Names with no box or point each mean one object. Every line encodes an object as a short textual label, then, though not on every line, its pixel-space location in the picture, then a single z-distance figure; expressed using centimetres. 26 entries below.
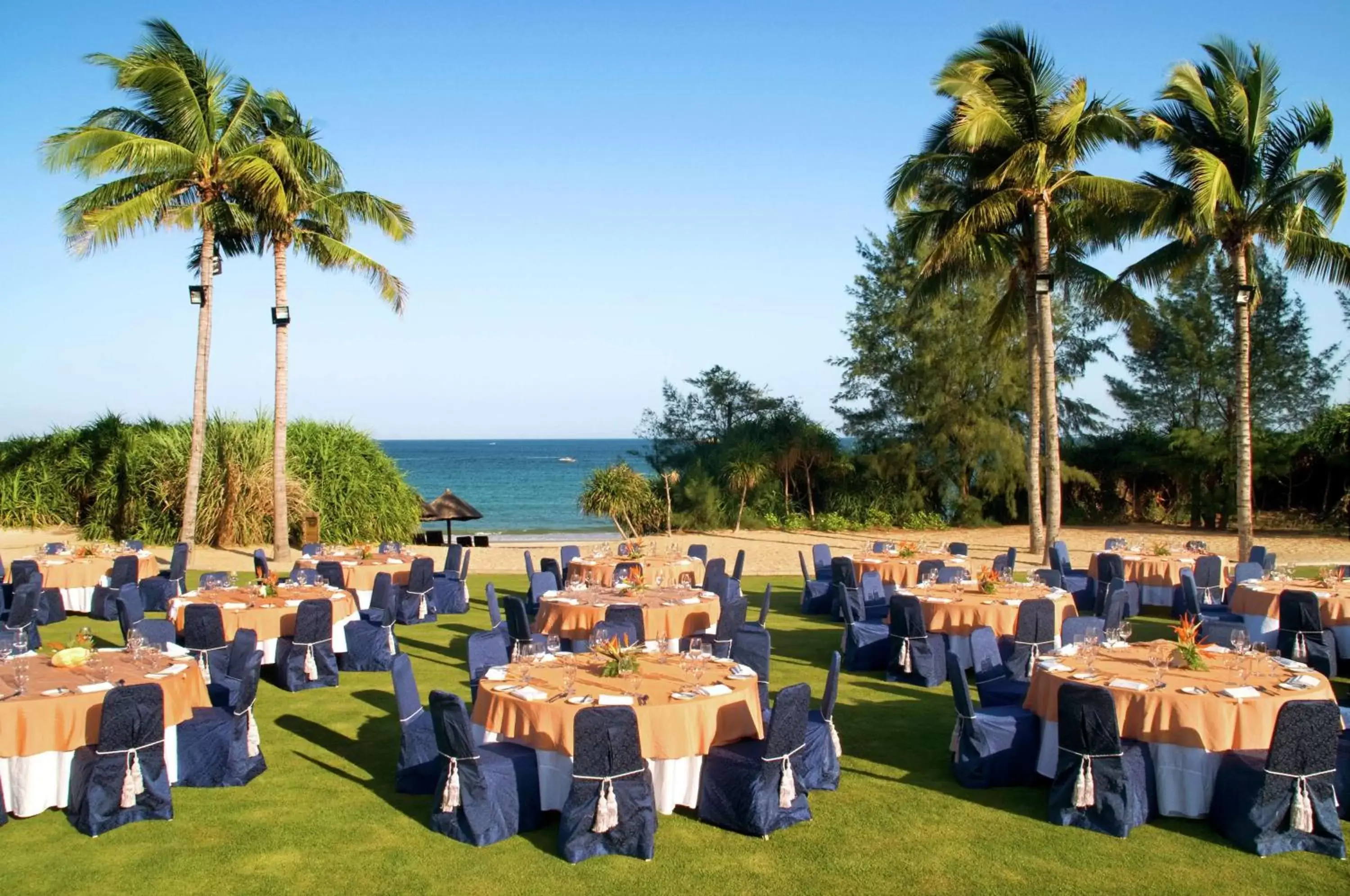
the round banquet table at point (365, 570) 1612
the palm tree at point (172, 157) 1902
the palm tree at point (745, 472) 3175
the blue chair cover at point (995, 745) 805
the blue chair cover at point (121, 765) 717
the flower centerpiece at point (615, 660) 807
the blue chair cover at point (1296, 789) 666
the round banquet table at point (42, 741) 734
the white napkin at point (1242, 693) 738
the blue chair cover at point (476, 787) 696
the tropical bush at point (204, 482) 2552
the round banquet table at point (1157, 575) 1661
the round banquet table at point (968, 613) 1202
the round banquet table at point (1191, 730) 724
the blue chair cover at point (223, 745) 810
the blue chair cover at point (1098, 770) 709
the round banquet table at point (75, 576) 1633
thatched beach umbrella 2638
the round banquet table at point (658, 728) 724
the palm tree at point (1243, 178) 1933
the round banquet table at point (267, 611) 1173
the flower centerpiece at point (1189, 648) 816
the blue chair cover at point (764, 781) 709
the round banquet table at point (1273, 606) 1232
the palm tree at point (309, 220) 2172
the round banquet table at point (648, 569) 1531
